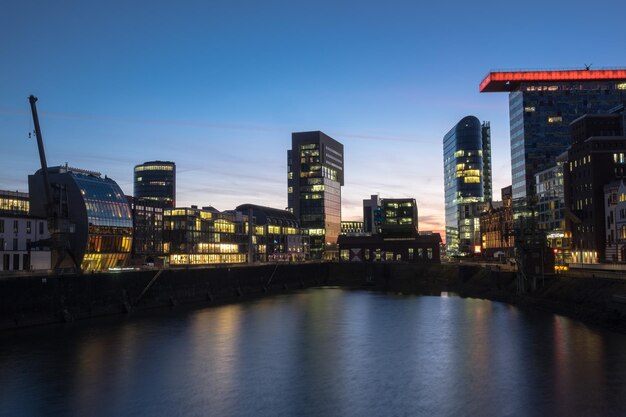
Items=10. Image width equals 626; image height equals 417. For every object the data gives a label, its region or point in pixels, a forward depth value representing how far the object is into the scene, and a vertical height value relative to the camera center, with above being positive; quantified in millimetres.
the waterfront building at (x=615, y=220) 116125 +4675
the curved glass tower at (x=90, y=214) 126875 +8504
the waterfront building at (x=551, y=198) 161038 +13097
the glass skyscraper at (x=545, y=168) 184600 +24619
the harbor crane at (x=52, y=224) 105438 +5010
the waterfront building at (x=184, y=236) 186125 +4388
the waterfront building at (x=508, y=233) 113656 +2334
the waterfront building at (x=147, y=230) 177125 +6094
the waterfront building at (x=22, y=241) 103938 +2000
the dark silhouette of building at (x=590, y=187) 132250 +13061
